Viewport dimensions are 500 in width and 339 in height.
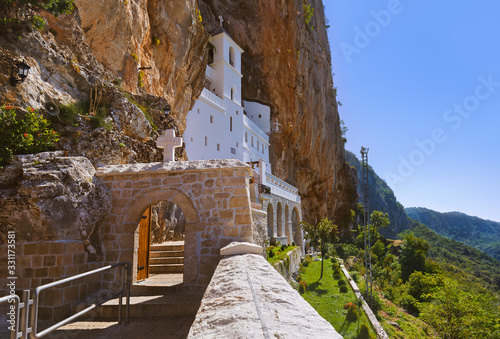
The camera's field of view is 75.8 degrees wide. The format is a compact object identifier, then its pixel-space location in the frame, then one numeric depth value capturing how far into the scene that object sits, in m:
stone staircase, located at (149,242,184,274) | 8.32
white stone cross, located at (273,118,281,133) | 34.62
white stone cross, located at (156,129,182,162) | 6.88
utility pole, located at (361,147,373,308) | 23.41
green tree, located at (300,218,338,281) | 21.92
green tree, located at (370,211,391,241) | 46.87
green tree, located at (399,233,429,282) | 35.44
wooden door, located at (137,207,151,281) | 7.09
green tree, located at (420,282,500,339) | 18.34
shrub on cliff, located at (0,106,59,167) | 5.75
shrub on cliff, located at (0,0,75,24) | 7.29
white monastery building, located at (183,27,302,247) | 22.06
